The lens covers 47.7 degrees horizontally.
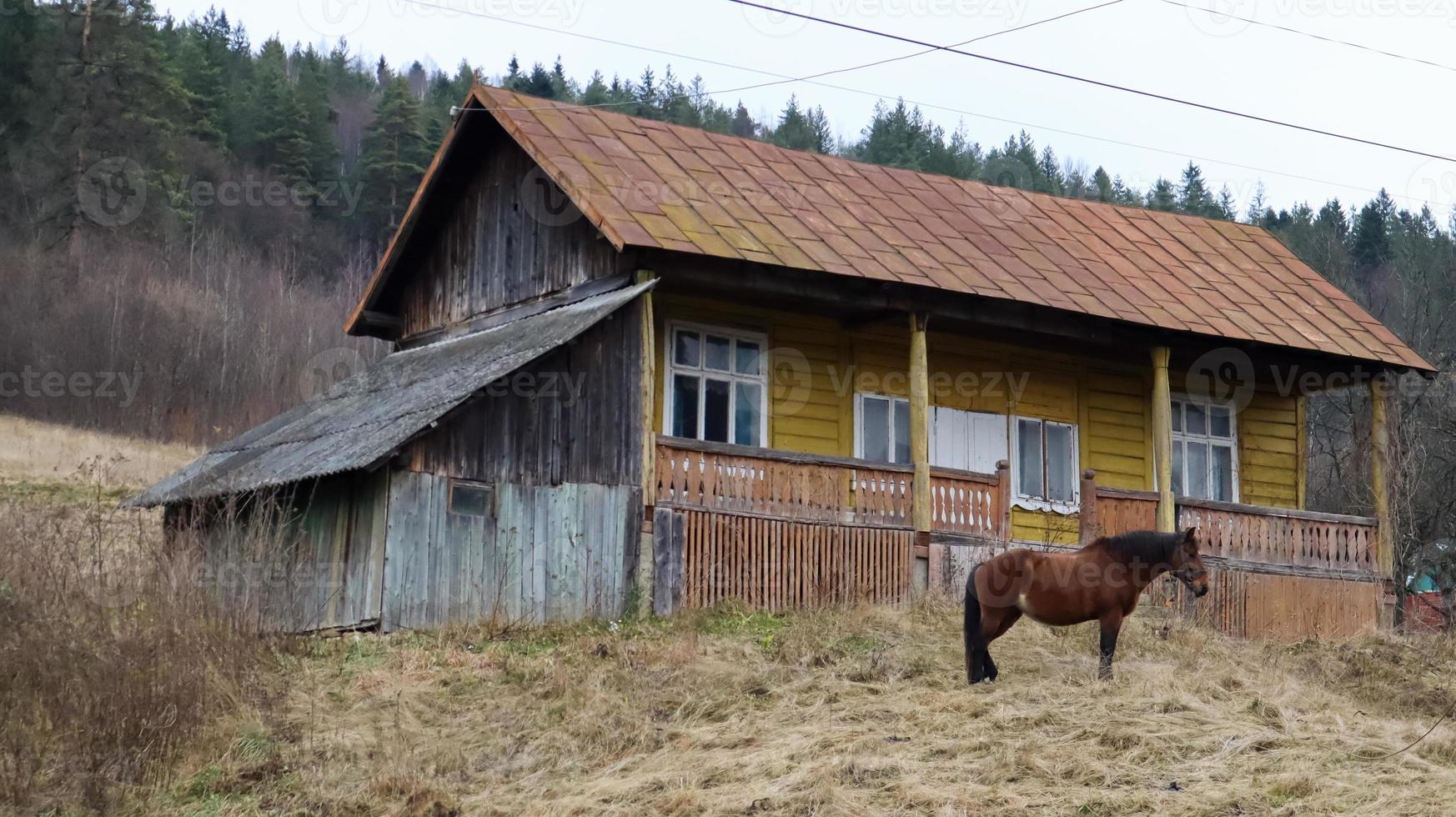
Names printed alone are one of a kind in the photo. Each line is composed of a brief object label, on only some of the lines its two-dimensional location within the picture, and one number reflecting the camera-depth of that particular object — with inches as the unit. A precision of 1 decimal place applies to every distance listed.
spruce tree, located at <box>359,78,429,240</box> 2294.5
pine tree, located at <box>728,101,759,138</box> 3203.7
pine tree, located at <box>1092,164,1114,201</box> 3018.7
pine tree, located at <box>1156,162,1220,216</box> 2906.0
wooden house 677.9
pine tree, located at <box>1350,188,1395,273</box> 2507.4
